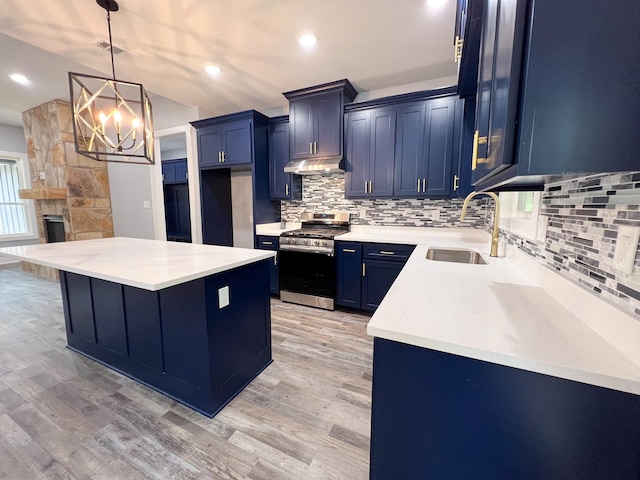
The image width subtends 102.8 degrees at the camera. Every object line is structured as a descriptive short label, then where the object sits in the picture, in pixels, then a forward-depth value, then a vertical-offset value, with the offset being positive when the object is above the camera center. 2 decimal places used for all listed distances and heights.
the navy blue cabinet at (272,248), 3.37 -0.51
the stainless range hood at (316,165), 3.03 +0.53
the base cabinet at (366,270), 2.71 -0.67
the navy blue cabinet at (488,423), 0.57 -0.54
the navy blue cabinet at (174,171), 5.53 +0.84
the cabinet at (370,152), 2.90 +0.67
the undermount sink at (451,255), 2.04 -0.37
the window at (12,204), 5.29 +0.08
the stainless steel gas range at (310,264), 3.00 -0.67
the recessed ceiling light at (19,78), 3.10 +1.60
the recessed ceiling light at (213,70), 2.65 +1.46
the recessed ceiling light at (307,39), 2.13 +1.45
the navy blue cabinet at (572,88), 0.49 +0.25
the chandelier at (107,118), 1.65 +0.64
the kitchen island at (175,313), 1.48 -0.70
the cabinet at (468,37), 1.12 +0.87
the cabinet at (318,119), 3.01 +1.10
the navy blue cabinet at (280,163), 3.47 +0.64
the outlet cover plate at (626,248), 0.61 -0.09
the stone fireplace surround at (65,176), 4.02 +0.54
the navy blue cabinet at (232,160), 3.39 +0.67
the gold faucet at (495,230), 1.57 -0.13
